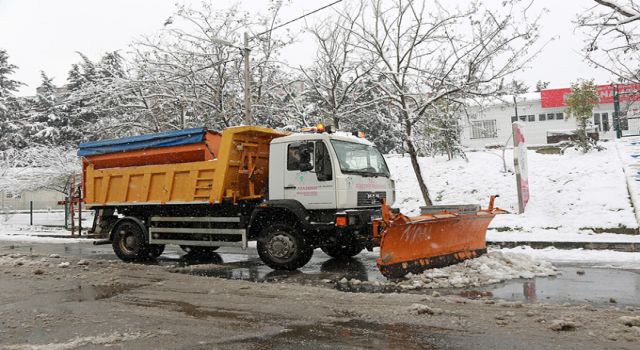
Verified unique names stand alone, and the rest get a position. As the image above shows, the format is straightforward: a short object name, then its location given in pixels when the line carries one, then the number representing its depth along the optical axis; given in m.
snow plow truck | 8.93
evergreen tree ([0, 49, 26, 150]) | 44.09
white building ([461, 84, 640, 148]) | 36.03
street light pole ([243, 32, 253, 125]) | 16.70
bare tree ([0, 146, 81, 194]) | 28.22
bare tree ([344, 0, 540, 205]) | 14.95
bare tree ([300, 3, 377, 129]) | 17.44
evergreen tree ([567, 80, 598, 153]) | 24.64
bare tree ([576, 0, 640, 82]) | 12.49
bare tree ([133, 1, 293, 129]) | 19.59
